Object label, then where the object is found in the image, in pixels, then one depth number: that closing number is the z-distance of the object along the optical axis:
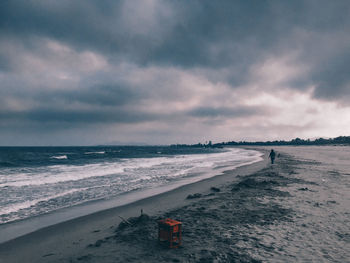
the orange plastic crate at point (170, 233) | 5.55
